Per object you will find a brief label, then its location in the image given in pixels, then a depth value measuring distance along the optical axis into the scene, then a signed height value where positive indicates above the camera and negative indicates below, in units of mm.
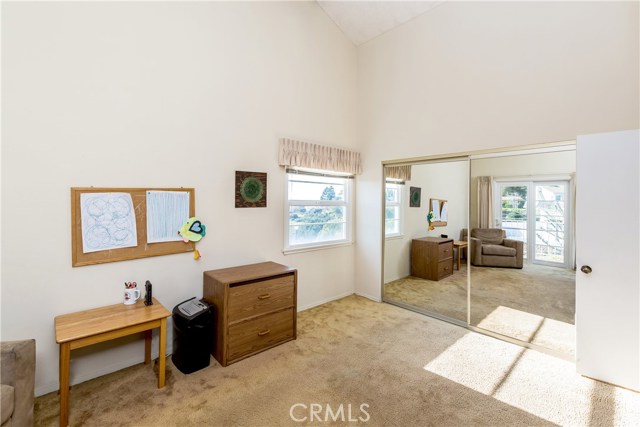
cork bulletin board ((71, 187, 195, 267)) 2111 -151
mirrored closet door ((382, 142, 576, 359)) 2943 -363
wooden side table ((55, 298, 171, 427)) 1731 -800
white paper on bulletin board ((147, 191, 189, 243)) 2428 -50
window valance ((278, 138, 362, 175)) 3305 +669
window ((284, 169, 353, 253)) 3518 -20
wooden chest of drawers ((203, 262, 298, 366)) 2422 -917
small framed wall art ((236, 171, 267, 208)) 2975 +209
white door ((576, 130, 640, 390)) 2090 -388
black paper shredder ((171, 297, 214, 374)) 2266 -1055
